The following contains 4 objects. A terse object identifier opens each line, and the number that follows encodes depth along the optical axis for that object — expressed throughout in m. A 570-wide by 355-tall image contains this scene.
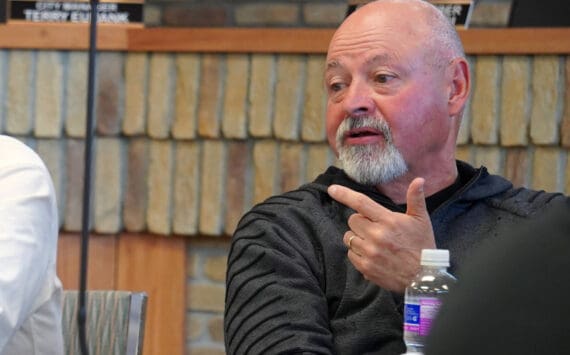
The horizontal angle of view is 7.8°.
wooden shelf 6.27
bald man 5.60
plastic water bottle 5.44
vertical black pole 5.25
